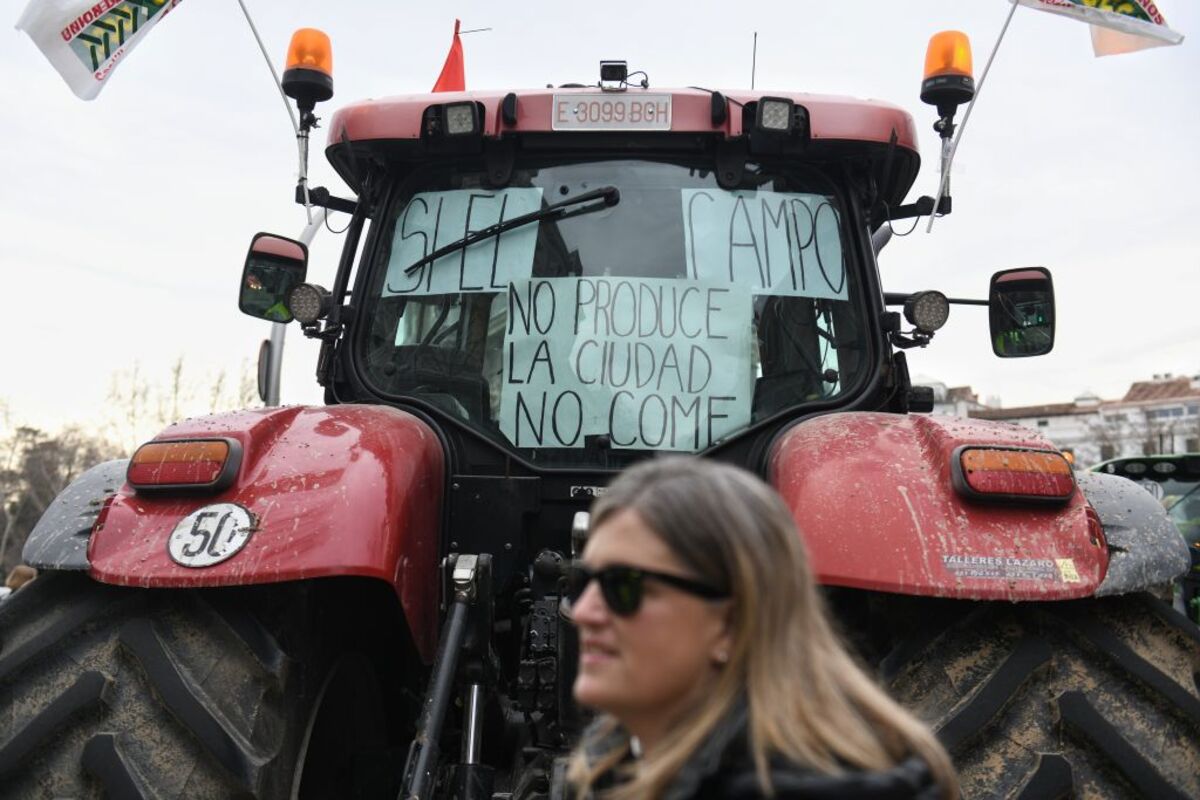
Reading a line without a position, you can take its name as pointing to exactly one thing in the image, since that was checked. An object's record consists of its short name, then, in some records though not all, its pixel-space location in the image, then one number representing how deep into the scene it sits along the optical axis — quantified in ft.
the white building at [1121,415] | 249.34
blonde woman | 4.43
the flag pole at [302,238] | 13.64
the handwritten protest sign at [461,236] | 12.00
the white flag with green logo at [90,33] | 16.22
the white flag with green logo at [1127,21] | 15.83
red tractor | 8.35
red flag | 19.06
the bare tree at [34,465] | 171.42
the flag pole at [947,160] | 13.24
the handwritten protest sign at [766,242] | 11.76
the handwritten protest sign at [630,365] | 11.27
